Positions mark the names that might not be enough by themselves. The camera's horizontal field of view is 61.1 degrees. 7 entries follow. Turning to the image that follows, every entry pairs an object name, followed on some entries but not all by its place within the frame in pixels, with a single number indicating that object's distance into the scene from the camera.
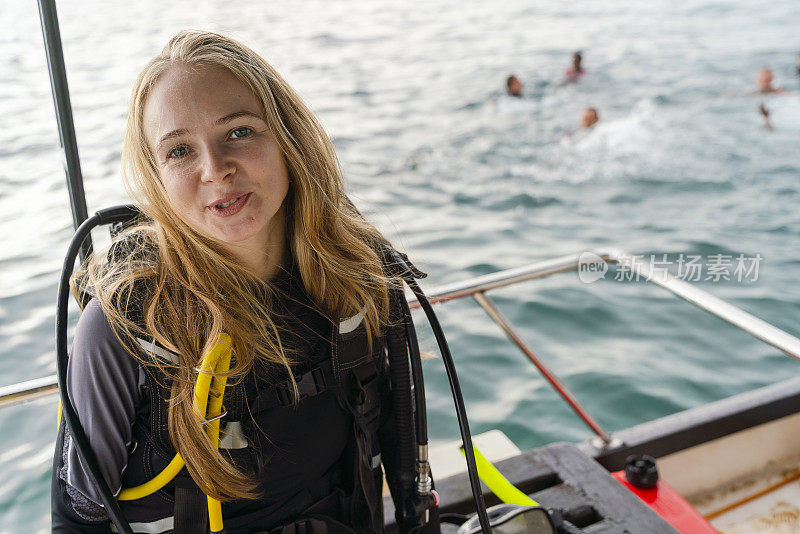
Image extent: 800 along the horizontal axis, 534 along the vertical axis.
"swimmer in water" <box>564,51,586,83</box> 10.28
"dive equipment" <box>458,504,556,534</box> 1.21
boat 1.40
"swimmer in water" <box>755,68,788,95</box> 10.02
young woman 0.95
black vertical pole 1.28
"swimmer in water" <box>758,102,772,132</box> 9.75
